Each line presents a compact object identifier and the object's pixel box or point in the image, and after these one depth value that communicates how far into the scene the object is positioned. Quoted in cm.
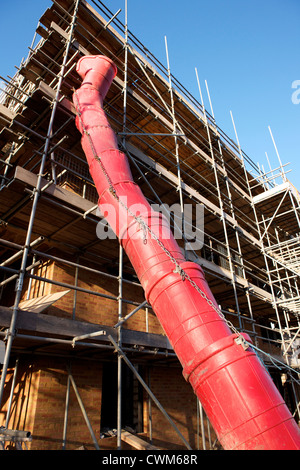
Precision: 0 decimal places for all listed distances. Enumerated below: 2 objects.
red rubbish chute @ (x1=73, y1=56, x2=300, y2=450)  302
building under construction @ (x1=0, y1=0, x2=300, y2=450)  342
